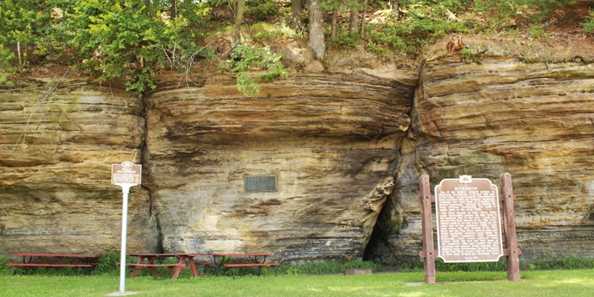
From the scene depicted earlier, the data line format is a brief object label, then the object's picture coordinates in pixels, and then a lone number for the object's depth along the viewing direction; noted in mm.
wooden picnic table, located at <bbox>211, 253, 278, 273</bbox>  13188
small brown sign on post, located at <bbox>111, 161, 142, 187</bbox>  10078
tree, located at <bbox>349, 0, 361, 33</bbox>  15602
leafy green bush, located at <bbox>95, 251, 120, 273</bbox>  13984
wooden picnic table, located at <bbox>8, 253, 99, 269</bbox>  13328
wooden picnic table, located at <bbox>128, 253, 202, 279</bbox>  12250
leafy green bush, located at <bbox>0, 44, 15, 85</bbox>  13820
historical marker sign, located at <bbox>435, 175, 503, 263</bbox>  10531
